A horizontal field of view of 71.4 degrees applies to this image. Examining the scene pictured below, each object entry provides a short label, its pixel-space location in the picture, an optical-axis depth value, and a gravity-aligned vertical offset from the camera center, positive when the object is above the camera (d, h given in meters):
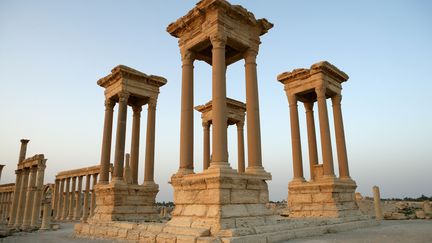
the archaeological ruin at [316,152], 18.08 +2.74
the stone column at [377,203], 23.73 -0.86
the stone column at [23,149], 38.88 +6.06
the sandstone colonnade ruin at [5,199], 51.96 -0.38
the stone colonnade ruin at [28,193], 32.78 +0.40
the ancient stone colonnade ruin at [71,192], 38.30 +0.48
